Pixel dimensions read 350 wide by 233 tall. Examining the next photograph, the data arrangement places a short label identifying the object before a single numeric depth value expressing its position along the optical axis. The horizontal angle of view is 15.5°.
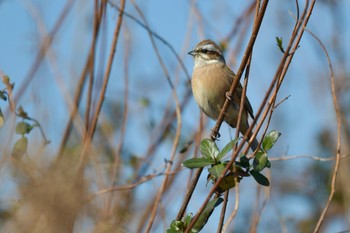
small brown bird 8.38
